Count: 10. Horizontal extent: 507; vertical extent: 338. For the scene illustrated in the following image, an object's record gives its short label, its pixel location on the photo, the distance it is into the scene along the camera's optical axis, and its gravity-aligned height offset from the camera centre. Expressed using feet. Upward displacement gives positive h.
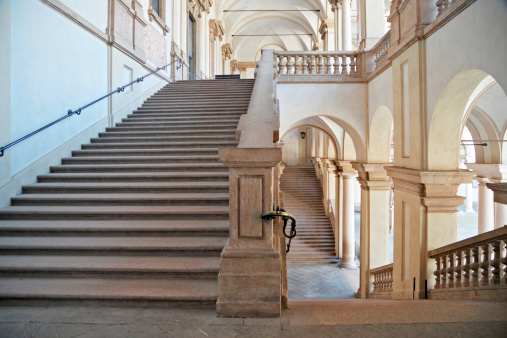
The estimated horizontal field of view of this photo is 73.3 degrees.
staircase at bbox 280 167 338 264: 48.16 -8.16
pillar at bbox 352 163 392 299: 31.73 -4.35
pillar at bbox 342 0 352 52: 45.78 +19.83
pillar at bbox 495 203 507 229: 28.76 -3.80
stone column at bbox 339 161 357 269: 43.83 -6.18
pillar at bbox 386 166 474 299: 19.04 -2.59
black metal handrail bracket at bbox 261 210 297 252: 8.66 -1.13
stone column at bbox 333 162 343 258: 47.60 -6.37
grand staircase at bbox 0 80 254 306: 10.57 -2.15
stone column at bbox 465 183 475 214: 78.91 -7.11
